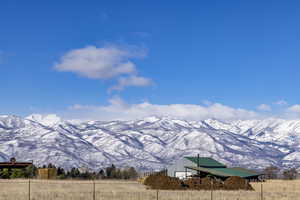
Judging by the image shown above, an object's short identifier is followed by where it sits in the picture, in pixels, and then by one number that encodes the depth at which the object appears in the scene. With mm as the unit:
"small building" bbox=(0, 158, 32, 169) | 109075
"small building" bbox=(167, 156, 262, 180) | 98250
